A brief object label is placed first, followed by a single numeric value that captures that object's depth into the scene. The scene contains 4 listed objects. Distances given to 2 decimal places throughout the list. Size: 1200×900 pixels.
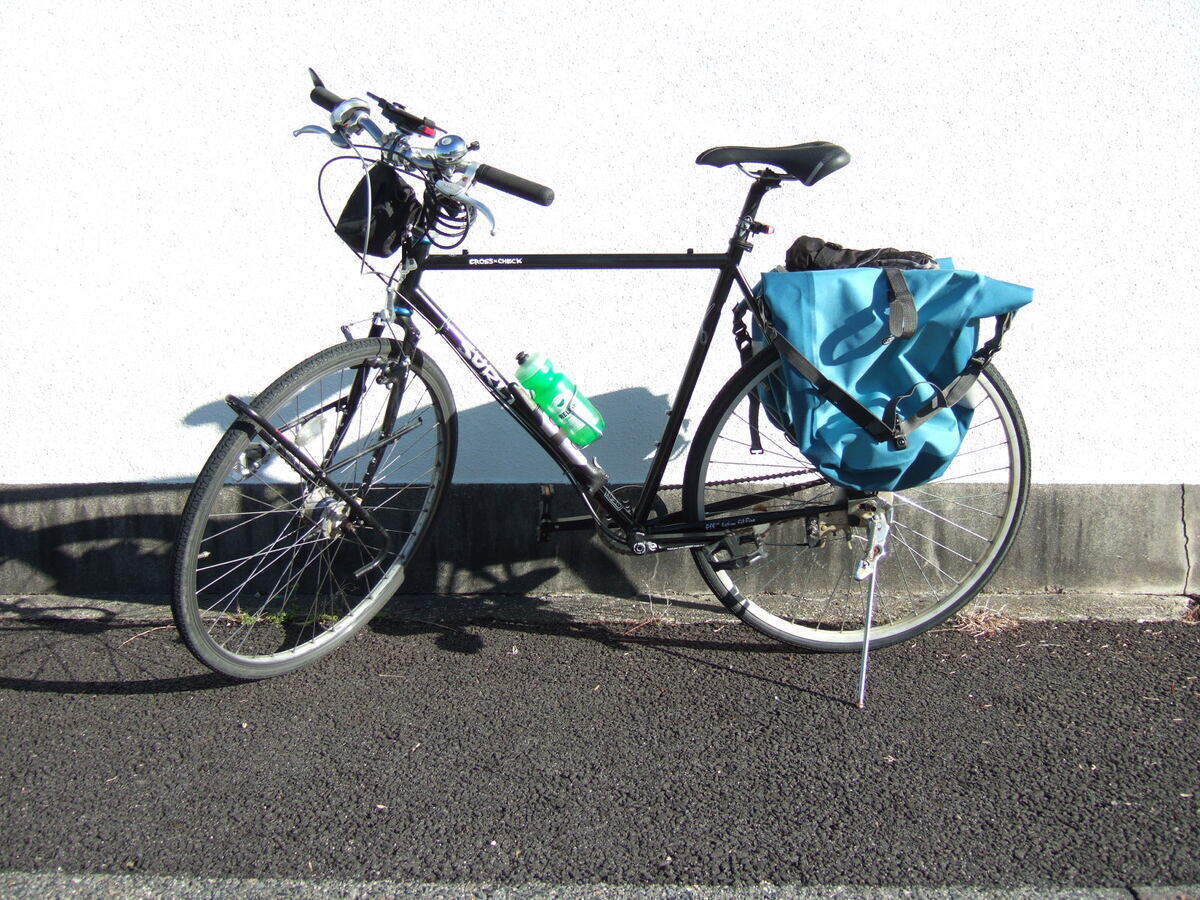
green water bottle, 2.94
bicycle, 2.73
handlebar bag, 2.70
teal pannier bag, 2.77
